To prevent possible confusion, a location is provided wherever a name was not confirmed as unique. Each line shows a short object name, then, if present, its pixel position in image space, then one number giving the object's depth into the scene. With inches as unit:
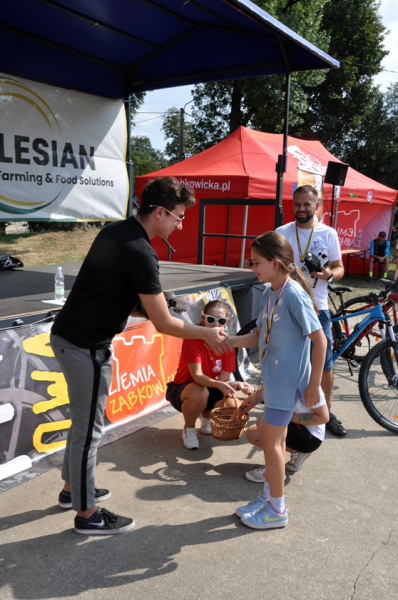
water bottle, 151.9
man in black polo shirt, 90.5
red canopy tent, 435.5
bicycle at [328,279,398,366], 185.9
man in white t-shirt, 150.3
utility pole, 1116.5
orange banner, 154.6
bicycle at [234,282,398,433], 157.5
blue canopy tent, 181.2
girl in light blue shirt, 100.0
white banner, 198.1
